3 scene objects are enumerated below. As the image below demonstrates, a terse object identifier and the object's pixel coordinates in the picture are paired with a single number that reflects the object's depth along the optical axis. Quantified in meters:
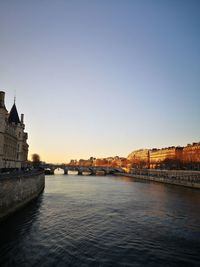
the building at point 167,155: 95.58
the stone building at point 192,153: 93.56
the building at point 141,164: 117.19
